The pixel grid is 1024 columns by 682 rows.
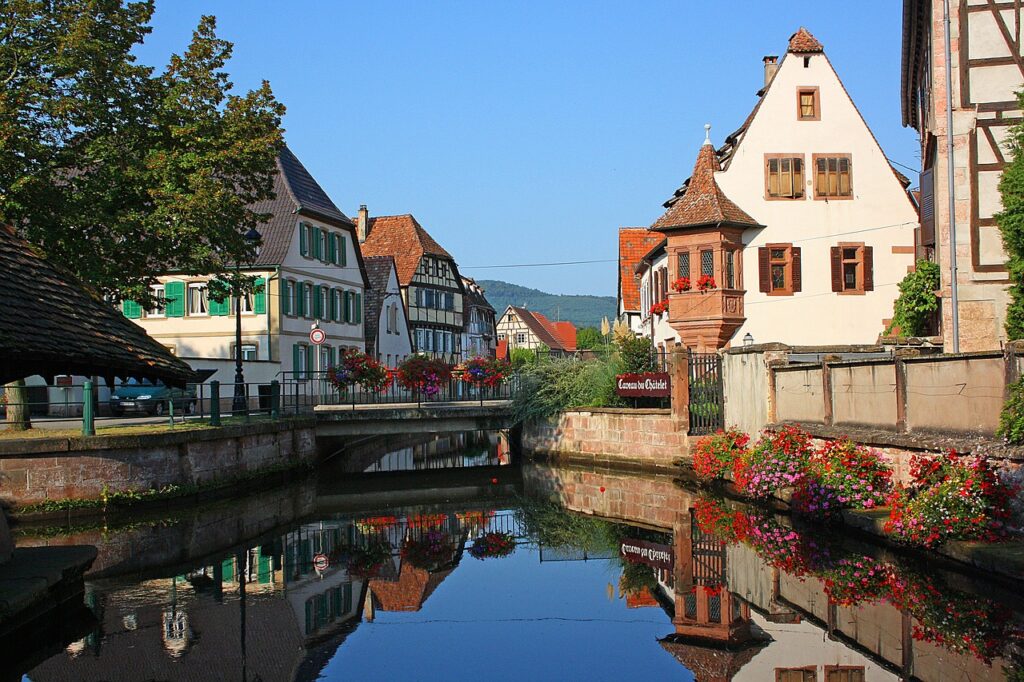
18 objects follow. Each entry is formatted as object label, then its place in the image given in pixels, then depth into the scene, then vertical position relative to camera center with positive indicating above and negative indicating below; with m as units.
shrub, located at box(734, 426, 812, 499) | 17.92 -1.45
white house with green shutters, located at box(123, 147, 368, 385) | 41.91 +3.58
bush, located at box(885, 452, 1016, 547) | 11.91 -1.48
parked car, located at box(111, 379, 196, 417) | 30.53 -0.31
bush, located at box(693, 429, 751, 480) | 22.31 -1.58
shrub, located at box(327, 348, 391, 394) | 31.36 +0.39
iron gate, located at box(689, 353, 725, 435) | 25.61 -0.33
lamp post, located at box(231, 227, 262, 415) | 25.74 +0.66
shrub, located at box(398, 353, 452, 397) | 31.84 +0.31
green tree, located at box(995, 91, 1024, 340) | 20.00 +3.00
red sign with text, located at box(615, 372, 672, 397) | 27.03 -0.06
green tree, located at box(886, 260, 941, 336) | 27.20 +2.10
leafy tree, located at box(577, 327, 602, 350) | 106.91 +5.11
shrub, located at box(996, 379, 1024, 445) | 11.80 -0.45
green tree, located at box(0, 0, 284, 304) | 21.36 +5.37
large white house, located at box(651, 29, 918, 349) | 31.20 +4.65
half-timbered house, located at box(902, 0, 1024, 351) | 23.02 +5.32
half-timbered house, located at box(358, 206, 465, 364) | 66.75 +7.53
